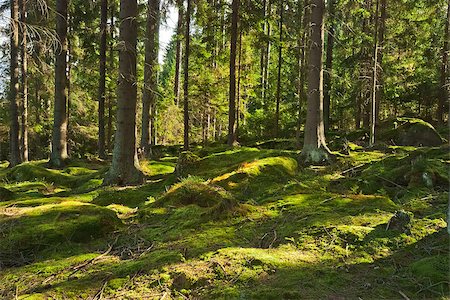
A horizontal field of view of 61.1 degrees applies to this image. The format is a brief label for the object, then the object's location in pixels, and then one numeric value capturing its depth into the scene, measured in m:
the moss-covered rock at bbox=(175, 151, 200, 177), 9.93
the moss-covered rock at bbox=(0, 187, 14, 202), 7.95
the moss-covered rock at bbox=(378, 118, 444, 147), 16.92
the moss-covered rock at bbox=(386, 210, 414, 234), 4.58
